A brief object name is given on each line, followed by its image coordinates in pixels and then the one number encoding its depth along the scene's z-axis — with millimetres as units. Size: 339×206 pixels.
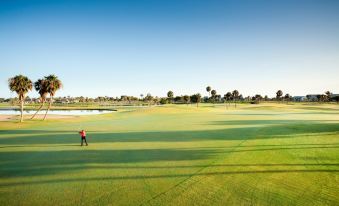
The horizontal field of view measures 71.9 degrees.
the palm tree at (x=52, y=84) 61562
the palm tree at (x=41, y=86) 61594
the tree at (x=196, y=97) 155838
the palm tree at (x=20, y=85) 54969
